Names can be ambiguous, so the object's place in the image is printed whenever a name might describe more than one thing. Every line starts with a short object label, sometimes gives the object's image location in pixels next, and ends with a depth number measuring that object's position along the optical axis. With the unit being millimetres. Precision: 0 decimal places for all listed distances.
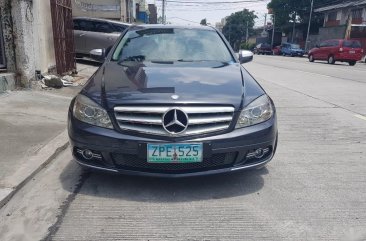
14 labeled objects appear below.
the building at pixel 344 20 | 40562
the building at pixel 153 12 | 82500
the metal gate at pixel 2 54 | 7449
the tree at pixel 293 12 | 57938
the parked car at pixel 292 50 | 43844
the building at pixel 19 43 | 7379
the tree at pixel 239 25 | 101188
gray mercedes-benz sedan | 3256
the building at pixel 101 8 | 28531
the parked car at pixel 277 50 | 48719
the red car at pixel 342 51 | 25453
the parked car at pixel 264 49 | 54438
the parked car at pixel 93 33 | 14211
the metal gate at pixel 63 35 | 9852
